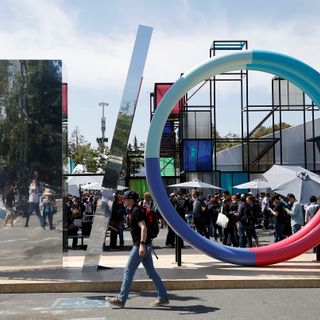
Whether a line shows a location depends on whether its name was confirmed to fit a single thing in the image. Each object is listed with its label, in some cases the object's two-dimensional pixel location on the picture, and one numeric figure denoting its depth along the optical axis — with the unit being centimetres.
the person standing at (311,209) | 1007
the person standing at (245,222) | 986
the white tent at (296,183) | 1281
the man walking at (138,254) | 546
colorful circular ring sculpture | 766
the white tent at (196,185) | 1631
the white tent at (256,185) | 1643
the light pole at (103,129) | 3547
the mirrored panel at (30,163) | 753
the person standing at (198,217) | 1181
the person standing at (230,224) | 1047
